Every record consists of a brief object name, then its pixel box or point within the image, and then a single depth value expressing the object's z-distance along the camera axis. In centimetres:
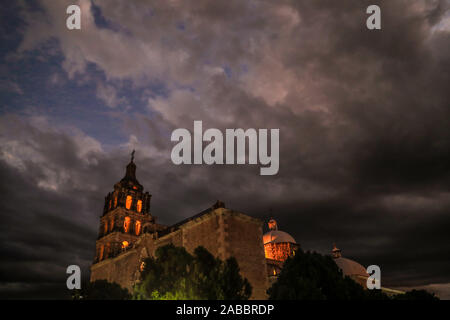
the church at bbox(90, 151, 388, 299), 2478
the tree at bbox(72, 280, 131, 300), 2192
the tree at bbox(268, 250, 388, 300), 1822
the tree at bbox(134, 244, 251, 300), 1722
